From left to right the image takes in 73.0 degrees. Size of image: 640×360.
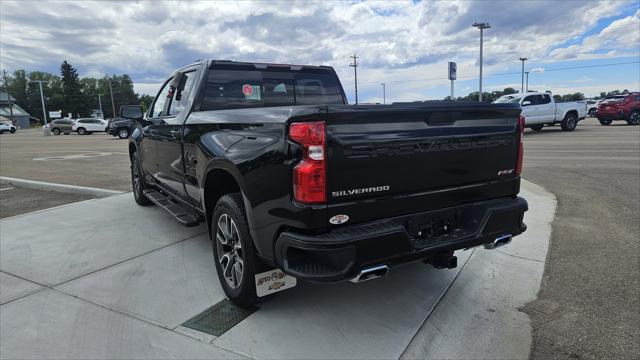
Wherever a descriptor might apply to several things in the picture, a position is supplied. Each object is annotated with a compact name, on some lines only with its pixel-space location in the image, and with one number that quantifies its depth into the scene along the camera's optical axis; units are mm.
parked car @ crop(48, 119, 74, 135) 43719
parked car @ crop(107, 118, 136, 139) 30528
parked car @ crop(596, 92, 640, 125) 22578
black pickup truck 2465
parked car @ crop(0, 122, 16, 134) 53250
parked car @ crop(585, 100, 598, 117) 41062
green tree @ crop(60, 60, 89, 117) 97756
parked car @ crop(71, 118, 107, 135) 42469
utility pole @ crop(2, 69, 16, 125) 79012
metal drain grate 3055
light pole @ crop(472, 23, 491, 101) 34656
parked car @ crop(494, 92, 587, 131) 19325
